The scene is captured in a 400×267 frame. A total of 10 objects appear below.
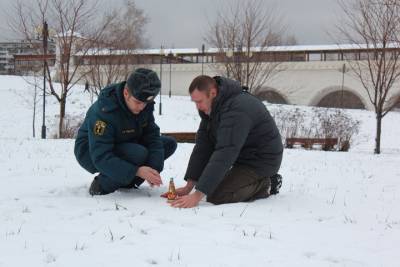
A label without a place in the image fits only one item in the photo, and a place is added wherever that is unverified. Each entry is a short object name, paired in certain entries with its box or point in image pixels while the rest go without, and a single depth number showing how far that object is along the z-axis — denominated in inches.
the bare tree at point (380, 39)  469.7
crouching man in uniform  159.3
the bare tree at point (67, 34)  614.2
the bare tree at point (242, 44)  629.0
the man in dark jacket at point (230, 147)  154.0
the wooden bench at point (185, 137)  621.0
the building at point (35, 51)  685.3
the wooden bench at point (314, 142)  564.1
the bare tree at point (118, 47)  783.7
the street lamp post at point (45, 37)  612.5
